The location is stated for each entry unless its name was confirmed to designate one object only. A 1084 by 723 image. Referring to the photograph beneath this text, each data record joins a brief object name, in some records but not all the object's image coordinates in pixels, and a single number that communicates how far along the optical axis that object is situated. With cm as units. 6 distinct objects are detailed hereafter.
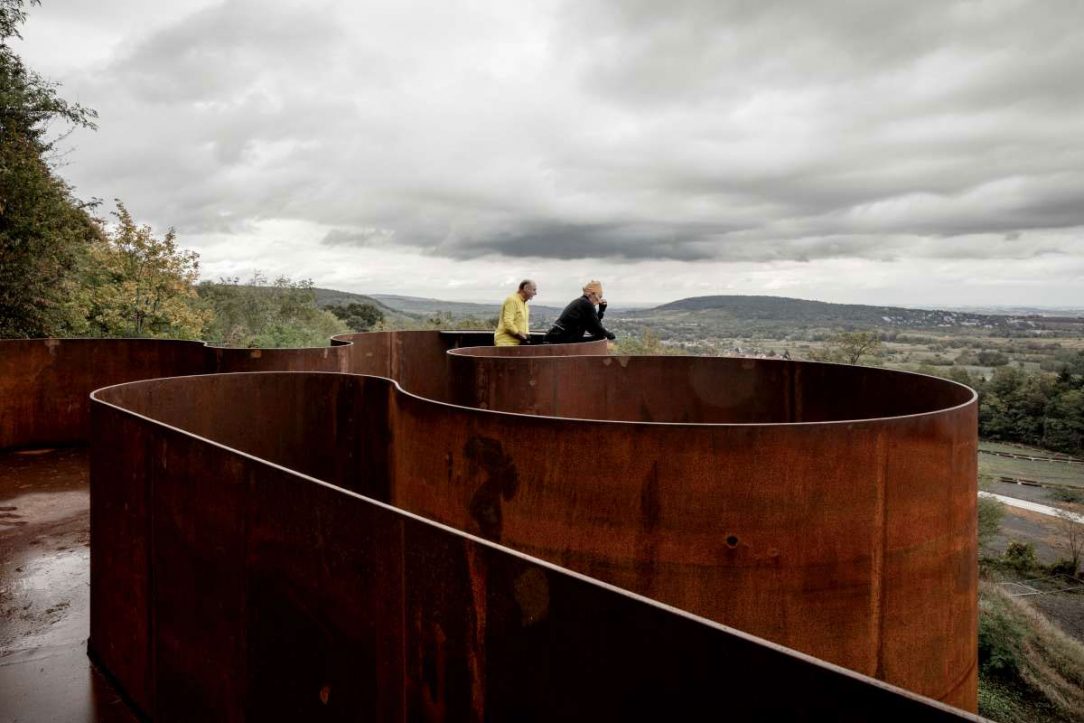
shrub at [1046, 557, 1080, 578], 4553
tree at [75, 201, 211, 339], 2078
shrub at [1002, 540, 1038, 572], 4600
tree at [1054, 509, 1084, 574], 4591
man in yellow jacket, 1023
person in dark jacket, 1030
